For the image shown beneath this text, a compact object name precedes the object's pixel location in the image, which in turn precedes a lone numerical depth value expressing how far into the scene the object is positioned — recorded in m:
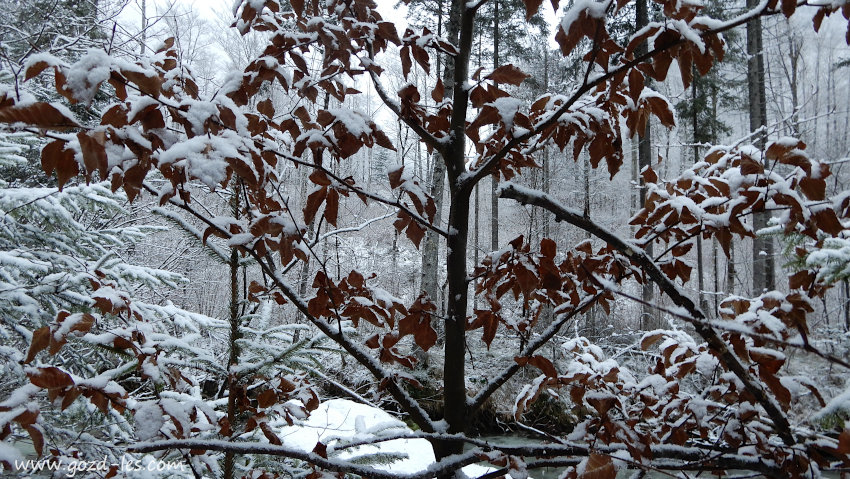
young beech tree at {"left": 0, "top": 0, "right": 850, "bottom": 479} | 0.85
